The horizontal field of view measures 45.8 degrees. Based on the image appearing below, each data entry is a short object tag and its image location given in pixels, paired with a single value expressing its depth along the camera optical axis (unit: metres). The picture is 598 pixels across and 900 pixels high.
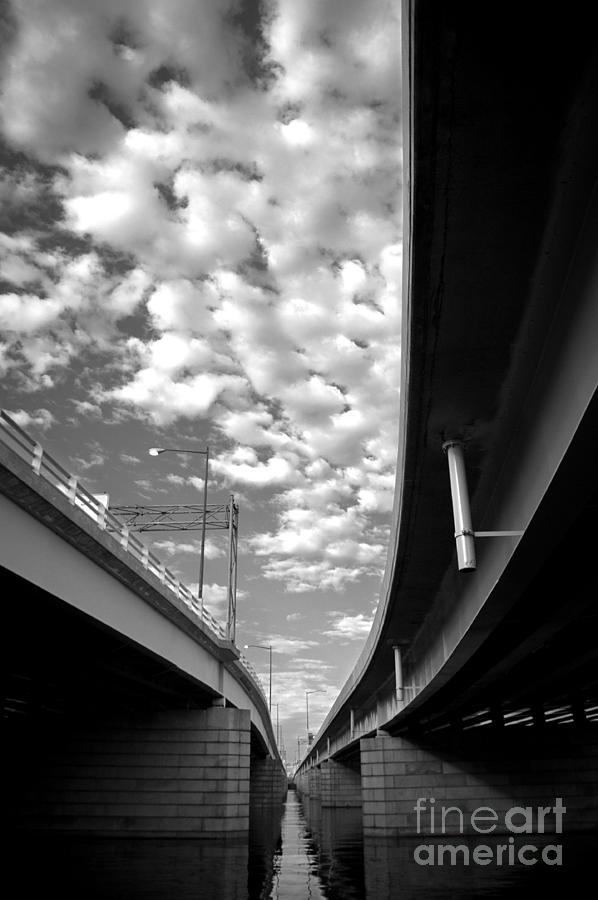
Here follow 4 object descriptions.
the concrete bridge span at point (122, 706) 17.47
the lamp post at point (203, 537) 38.44
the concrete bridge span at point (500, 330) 5.09
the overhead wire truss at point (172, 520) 39.69
